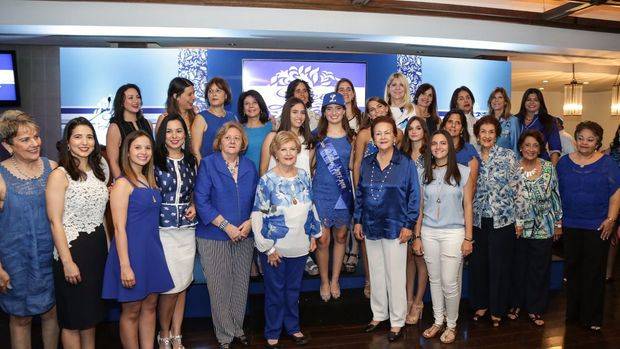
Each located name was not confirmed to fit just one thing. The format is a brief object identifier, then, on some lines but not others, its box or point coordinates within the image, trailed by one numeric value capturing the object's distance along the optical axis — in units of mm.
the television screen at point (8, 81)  6672
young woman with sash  3475
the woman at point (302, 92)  4137
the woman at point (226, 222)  3066
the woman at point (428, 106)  4398
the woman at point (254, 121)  3613
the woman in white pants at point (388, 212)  3283
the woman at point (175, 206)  2932
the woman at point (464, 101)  4613
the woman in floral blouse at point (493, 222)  3613
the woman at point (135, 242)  2641
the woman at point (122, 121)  3510
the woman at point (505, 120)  4523
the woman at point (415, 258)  3473
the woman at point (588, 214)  3561
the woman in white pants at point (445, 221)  3332
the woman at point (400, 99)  4219
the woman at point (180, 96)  3729
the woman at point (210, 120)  3635
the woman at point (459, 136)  3596
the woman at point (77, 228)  2518
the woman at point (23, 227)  2557
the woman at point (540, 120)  4559
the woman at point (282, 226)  3098
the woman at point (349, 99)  4148
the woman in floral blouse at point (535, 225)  3656
